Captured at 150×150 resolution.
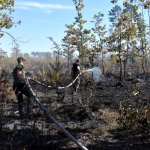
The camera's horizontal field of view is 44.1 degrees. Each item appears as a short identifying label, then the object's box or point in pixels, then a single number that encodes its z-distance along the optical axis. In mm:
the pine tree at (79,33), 20406
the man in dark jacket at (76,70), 8577
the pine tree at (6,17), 10561
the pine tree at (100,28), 19656
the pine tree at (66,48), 21211
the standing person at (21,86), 5193
